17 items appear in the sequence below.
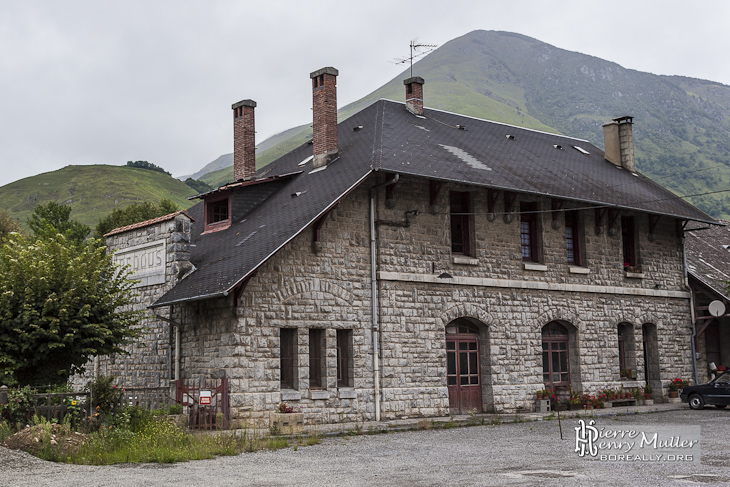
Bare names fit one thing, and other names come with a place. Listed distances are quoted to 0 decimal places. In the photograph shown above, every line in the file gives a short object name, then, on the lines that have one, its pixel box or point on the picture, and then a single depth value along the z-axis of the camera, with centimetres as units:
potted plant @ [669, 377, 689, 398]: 2303
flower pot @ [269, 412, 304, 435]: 1503
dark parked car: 2028
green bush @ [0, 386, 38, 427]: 1262
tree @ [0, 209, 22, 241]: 4325
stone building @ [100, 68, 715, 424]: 1658
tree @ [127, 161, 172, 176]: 10325
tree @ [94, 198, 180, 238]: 3878
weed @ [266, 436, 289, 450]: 1260
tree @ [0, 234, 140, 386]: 1516
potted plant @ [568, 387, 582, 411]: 2045
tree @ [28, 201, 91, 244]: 4275
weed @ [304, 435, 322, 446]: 1314
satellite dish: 2297
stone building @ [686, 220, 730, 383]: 2383
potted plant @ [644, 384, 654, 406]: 2210
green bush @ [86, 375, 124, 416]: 1332
